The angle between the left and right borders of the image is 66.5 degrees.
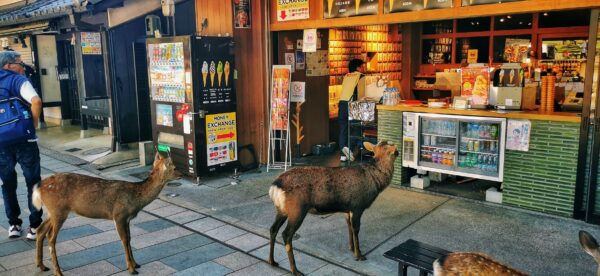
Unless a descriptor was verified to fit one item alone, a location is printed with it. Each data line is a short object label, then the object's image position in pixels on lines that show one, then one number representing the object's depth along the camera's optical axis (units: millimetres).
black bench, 3805
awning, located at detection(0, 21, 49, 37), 12320
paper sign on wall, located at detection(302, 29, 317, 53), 8734
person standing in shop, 9742
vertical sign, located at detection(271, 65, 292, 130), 8922
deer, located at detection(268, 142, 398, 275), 4738
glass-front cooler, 6938
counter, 6168
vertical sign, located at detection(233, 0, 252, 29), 8969
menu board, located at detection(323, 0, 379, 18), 7539
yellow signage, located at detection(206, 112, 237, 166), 8445
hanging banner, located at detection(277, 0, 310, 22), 8609
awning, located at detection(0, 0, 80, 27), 10842
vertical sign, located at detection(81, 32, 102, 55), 10625
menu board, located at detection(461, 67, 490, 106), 7277
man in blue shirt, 5613
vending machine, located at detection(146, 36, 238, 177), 8164
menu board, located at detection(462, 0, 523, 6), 6290
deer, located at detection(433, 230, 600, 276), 3172
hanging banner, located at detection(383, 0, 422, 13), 6980
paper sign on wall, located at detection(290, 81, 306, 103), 9352
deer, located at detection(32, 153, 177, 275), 4766
